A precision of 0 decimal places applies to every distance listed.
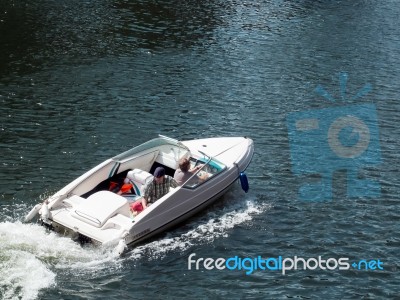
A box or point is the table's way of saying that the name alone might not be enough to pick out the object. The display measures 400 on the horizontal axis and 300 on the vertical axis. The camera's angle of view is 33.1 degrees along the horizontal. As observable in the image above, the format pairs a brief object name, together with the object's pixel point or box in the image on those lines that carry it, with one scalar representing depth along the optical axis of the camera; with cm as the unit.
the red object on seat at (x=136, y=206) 2119
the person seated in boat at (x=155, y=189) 2136
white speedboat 1988
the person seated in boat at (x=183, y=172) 2194
